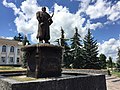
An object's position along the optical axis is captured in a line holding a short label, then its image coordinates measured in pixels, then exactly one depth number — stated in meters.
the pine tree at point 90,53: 15.68
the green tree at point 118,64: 18.35
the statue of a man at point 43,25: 4.62
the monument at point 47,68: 3.16
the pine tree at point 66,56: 16.69
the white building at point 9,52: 21.89
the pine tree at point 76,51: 16.01
